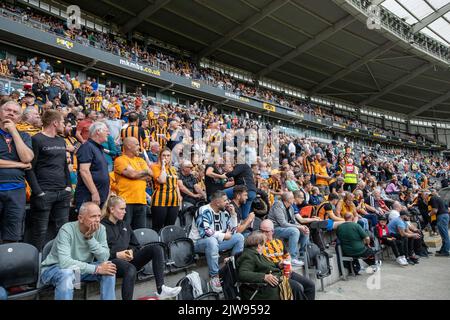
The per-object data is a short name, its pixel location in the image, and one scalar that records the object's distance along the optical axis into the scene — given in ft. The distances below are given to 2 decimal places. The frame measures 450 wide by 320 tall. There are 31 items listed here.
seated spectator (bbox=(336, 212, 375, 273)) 20.49
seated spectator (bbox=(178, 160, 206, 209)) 19.36
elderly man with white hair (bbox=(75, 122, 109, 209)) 11.63
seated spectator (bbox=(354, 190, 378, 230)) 27.68
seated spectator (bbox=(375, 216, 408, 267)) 24.43
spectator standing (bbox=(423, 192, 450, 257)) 27.76
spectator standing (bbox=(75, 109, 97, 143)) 16.55
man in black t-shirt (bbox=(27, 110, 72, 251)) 10.52
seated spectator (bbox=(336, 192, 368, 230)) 25.30
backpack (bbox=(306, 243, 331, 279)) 17.83
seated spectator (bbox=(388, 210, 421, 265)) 25.13
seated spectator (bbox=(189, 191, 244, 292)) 13.31
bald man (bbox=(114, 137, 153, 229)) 13.00
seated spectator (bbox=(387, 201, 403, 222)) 27.50
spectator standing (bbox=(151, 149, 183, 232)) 14.75
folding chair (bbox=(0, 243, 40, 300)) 9.00
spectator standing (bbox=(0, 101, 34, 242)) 9.64
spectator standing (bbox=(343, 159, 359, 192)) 37.50
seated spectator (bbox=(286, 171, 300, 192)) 25.40
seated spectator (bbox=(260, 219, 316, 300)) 13.94
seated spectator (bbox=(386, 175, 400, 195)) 46.03
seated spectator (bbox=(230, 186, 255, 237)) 16.68
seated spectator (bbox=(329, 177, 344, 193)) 35.53
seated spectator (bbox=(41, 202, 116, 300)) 8.83
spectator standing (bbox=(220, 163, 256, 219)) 18.47
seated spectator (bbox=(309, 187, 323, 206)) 26.48
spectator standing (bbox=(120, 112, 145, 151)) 18.69
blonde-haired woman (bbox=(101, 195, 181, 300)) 10.27
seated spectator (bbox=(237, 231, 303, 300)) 11.46
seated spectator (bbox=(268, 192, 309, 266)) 17.48
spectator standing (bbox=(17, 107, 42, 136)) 13.09
